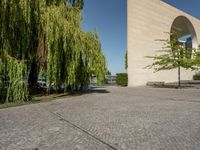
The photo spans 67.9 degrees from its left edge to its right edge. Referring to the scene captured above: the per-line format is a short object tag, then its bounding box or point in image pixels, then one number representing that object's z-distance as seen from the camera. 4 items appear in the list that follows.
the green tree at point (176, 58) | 13.16
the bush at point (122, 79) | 15.43
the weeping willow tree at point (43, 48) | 6.62
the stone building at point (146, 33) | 15.37
